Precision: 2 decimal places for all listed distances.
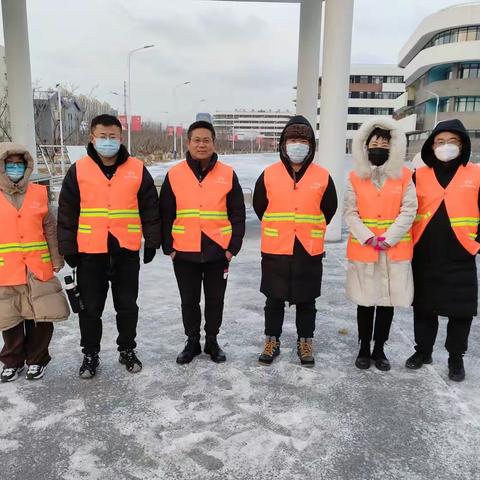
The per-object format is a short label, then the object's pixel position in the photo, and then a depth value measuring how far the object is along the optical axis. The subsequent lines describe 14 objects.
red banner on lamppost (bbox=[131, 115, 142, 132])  32.62
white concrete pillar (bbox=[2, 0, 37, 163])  9.41
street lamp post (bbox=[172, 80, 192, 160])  47.47
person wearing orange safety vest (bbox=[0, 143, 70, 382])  3.09
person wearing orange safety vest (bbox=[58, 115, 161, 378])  3.16
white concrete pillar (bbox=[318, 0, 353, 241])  7.32
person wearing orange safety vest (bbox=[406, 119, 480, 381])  3.26
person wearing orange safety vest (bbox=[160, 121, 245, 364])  3.42
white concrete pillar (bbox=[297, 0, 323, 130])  10.26
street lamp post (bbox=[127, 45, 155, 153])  27.45
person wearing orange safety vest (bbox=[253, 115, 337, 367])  3.42
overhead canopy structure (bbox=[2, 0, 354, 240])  7.39
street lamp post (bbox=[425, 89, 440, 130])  47.66
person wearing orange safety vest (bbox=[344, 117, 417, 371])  3.28
